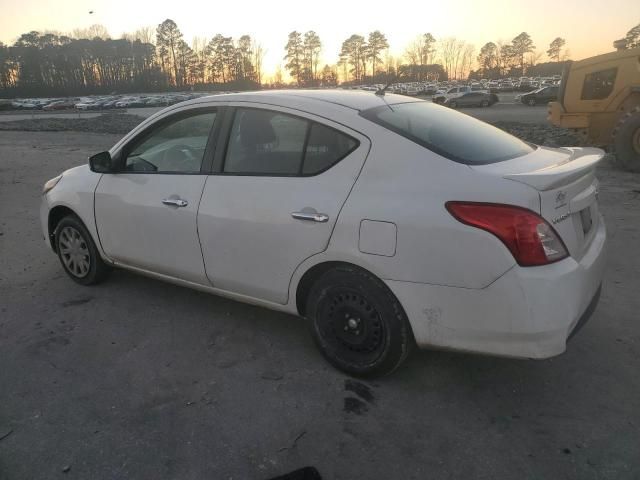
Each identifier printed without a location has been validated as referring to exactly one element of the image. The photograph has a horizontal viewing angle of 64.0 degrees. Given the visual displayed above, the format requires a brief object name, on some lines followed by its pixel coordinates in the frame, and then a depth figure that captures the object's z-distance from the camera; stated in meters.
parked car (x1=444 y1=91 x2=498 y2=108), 39.44
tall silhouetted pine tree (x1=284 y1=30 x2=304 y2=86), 116.19
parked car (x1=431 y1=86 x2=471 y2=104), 43.26
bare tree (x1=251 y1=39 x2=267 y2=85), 120.31
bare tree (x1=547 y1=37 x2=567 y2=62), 125.12
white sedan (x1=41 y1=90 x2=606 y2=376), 2.44
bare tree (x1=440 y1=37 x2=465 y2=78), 133.00
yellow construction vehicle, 9.95
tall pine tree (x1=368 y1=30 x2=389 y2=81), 120.75
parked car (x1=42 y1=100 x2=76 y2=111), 57.25
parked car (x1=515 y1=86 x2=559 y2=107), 36.09
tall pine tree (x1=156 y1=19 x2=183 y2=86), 114.12
